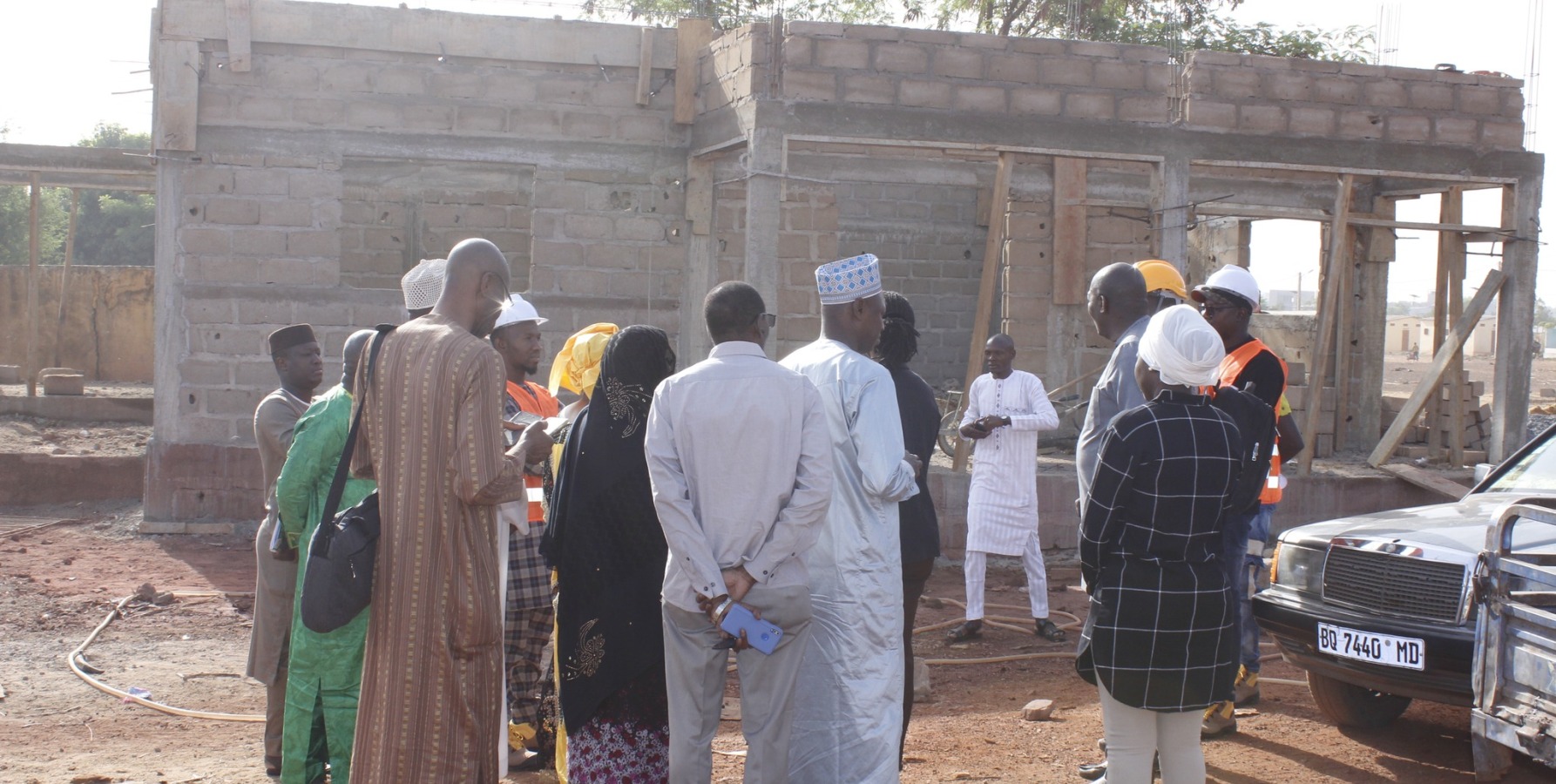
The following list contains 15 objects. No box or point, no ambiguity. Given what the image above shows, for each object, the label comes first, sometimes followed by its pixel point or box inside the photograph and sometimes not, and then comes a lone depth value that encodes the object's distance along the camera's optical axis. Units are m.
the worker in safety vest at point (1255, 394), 5.04
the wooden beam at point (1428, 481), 10.13
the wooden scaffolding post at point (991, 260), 8.96
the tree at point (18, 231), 31.30
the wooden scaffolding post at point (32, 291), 14.02
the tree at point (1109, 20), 21.42
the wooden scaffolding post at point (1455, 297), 10.79
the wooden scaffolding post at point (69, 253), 16.48
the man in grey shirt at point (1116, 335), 4.50
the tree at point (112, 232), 34.34
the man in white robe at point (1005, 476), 7.15
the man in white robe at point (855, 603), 3.85
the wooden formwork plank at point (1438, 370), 10.15
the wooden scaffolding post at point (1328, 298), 9.84
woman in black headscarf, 3.83
